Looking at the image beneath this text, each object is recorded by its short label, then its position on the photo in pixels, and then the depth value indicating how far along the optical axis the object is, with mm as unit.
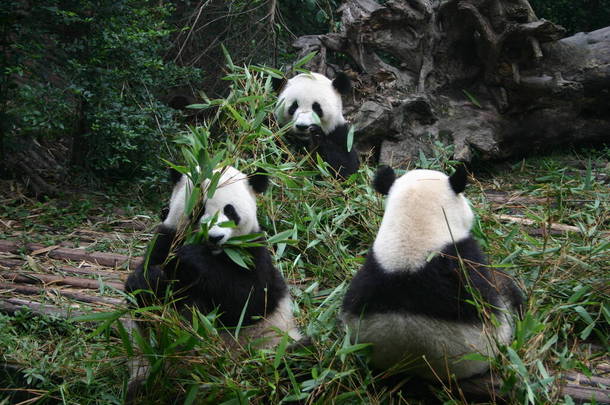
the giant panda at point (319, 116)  5781
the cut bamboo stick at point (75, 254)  4918
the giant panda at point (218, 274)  3213
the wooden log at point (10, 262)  4730
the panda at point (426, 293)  2975
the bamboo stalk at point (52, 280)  4508
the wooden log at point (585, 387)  3096
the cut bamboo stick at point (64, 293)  4230
